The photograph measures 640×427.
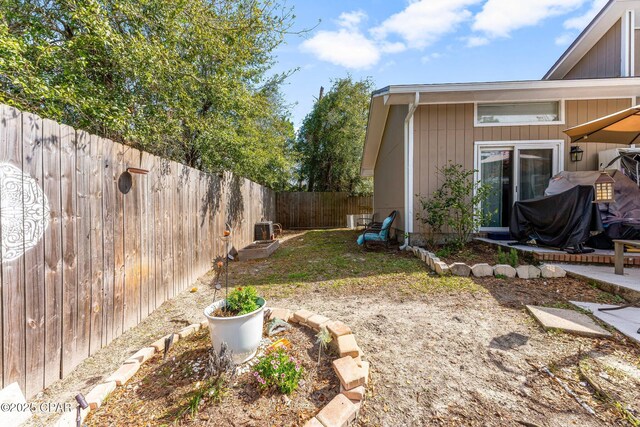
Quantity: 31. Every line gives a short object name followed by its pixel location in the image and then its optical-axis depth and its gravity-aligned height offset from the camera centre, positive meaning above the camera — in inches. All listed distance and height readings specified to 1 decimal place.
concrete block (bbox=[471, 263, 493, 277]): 146.8 -34.7
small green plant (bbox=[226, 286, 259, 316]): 73.8 -26.7
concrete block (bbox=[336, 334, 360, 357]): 72.3 -38.7
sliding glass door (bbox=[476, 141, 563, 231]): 213.5 +29.4
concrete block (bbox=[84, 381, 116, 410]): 58.5 -42.3
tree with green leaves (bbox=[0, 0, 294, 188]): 112.5 +74.4
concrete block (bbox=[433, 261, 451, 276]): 150.3 -34.8
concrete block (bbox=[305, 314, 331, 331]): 89.0 -38.7
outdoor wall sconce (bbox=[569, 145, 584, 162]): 204.9 +41.7
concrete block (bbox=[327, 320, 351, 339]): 80.3 -37.8
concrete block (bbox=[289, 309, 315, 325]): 94.0 -39.0
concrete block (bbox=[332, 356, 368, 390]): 60.7 -39.3
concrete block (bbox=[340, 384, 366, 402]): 58.2 -41.0
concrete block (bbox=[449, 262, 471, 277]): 148.6 -34.8
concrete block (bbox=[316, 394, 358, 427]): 52.0 -41.4
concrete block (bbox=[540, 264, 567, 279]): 139.9 -34.0
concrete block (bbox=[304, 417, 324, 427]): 50.8 -41.3
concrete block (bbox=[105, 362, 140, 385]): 65.4 -41.8
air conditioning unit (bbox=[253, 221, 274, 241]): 303.7 -27.2
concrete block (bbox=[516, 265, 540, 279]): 141.6 -34.5
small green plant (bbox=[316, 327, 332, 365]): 72.8 -37.0
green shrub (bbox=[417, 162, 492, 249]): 188.7 +1.6
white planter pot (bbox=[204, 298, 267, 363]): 67.2 -32.3
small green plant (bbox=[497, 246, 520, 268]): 147.3 -29.5
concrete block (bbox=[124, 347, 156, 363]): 72.6 -41.3
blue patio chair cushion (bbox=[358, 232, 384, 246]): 231.9 -26.6
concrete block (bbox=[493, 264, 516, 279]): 143.7 -34.4
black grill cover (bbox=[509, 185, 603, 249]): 153.2 -7.0
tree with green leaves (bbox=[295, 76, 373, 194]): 534.3 +144.5
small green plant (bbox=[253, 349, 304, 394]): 60.7 -38.4
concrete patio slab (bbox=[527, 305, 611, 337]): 86.6 -39.9
